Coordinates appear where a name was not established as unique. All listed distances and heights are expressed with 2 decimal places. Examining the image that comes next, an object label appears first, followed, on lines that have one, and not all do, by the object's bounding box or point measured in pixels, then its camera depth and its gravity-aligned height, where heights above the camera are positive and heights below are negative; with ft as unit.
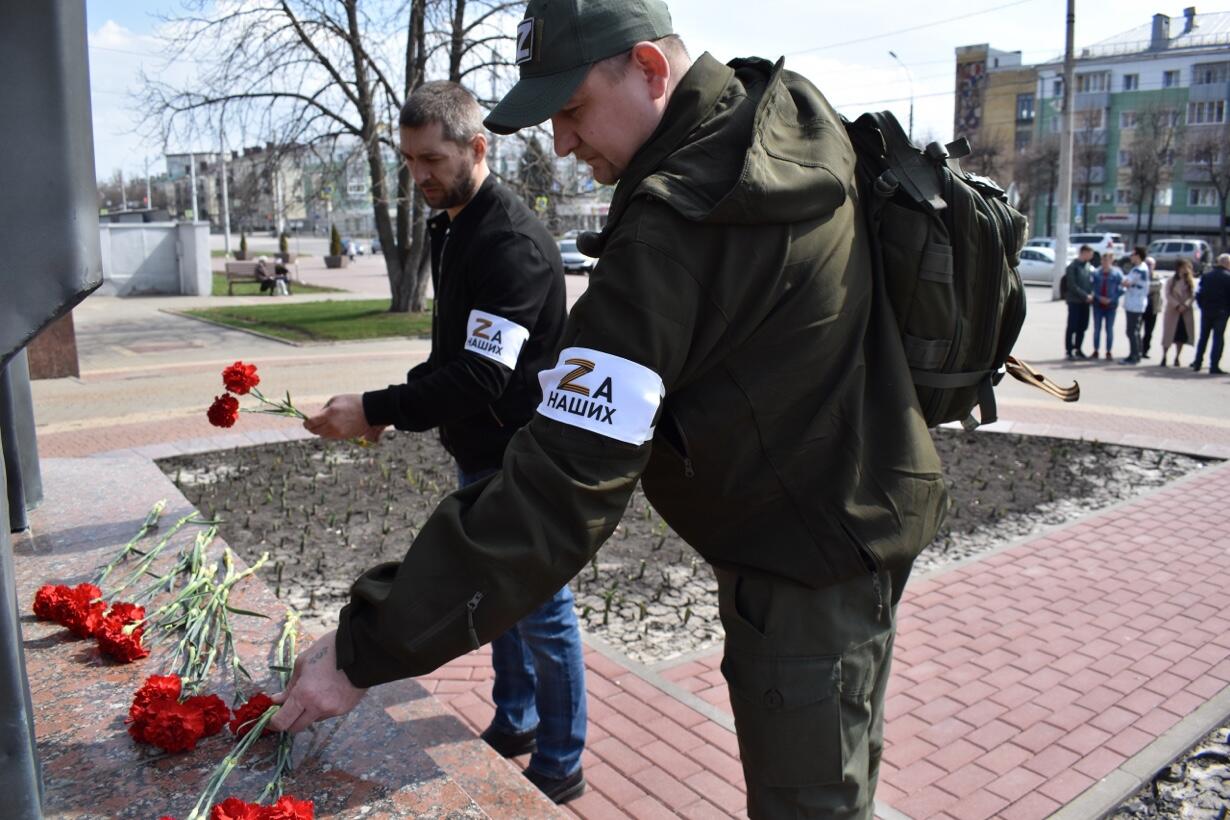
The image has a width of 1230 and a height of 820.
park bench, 104.42 -2.74
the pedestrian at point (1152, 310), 49.39 -3.31
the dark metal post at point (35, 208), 5.27 +0.21
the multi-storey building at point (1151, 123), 194.59 +24.70
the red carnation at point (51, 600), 9.34 -3.32
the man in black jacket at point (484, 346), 9.75 -1.01
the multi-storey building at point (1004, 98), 235.20 +36.01
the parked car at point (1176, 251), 139.13 -1.10
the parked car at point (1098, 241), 134.87 +0.33
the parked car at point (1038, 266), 109.29 -2.53
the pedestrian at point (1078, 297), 48.34 -2.57
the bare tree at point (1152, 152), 183.93 +16.99
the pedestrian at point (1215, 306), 44.05 -2.79
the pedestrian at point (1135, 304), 47.75 -2.90
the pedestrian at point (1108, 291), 48.75 -2.32
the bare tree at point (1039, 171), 193.57 +14.13
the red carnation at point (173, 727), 7.04 -3.39
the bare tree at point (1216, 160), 174.91 +15.21
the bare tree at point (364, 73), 56.70 +9.89
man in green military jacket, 5.18 -1.00
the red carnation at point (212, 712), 7.27 -3.39
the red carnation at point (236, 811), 5.37 -3.04
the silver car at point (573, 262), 125.71 -2.29
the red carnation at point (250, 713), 6.91 -3.25
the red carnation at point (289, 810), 5.48 -3.11
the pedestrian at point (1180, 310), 46.47 -3.10
